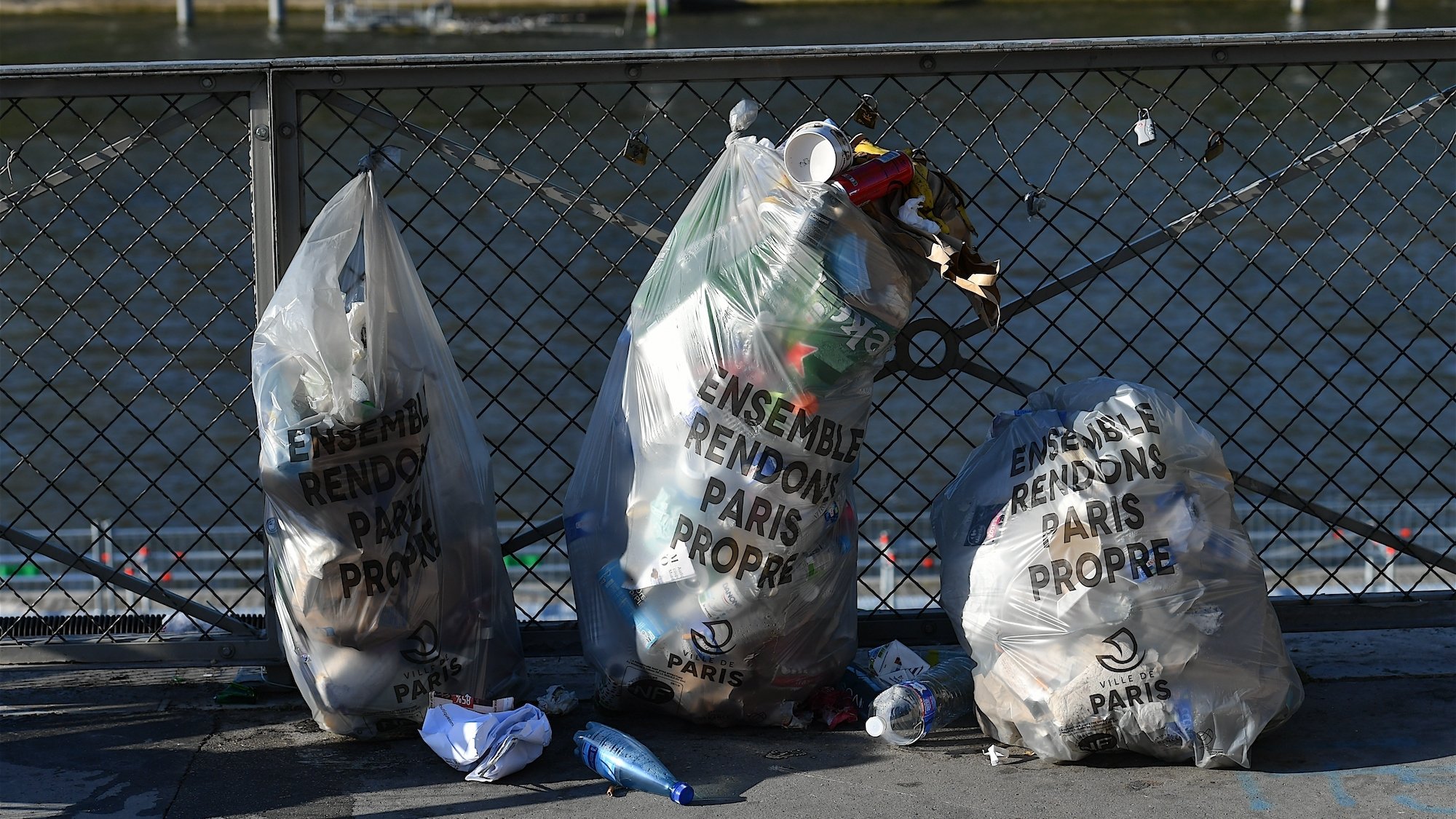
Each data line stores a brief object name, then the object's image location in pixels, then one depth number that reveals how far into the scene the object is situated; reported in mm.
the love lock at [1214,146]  5773
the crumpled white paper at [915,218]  5215
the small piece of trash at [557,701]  5758
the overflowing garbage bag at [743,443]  5176
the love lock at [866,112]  5621
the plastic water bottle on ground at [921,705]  5461
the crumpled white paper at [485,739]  5238
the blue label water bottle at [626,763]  5105
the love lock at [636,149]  5574
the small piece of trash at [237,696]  5863
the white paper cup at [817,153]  5125
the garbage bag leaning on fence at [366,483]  5172
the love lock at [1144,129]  5574
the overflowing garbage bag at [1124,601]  5109
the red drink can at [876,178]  5180
